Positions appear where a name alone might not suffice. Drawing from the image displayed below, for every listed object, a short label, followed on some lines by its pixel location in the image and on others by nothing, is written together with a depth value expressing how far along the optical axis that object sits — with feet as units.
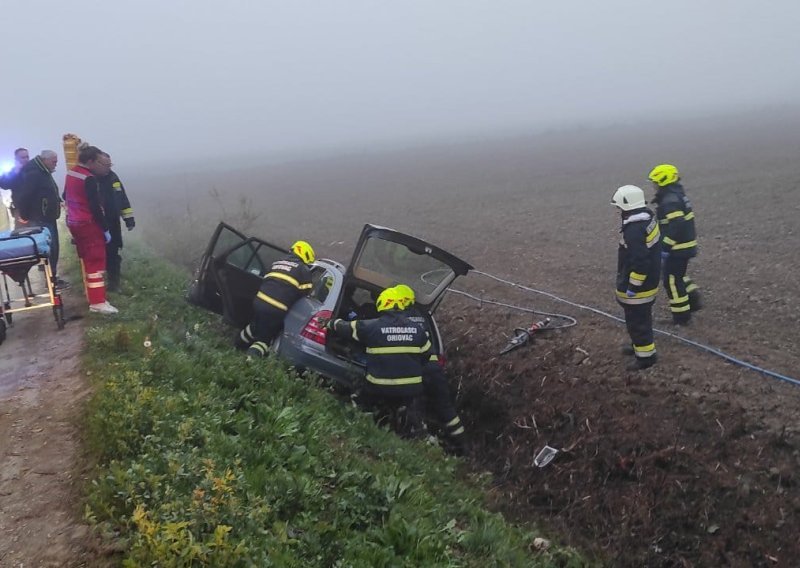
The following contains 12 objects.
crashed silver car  22.86
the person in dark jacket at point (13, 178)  29.12
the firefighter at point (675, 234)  25.76
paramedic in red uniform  24.68
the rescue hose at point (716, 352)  20.94
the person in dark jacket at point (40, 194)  28.76
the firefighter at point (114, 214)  28.22
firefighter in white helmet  22.43
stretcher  23.55
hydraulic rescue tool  26.73
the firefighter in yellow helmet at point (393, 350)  20.67
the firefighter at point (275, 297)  23.31
